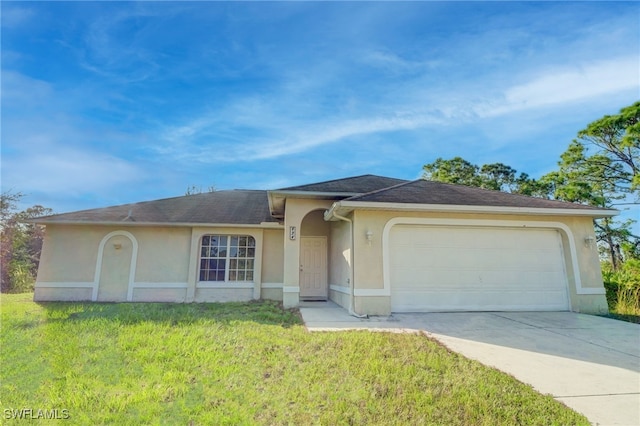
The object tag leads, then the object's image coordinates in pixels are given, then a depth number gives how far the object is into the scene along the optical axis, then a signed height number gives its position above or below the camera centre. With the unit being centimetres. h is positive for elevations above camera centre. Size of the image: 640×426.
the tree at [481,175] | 2502 +751
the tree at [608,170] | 1670 +560
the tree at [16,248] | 1759 +101
